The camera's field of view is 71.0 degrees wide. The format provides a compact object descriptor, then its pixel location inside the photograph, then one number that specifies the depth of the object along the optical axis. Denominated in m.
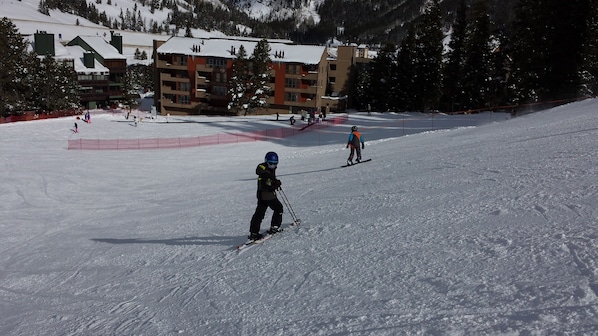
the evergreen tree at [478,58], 48.78
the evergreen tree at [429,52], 51.34
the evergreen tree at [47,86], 55.60
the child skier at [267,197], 8.79
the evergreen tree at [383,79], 57.06
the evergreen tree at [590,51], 31.36
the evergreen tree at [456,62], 51.44
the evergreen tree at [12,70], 50.56
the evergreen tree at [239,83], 59.72
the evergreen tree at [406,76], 54.34
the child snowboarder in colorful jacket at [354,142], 18.26
